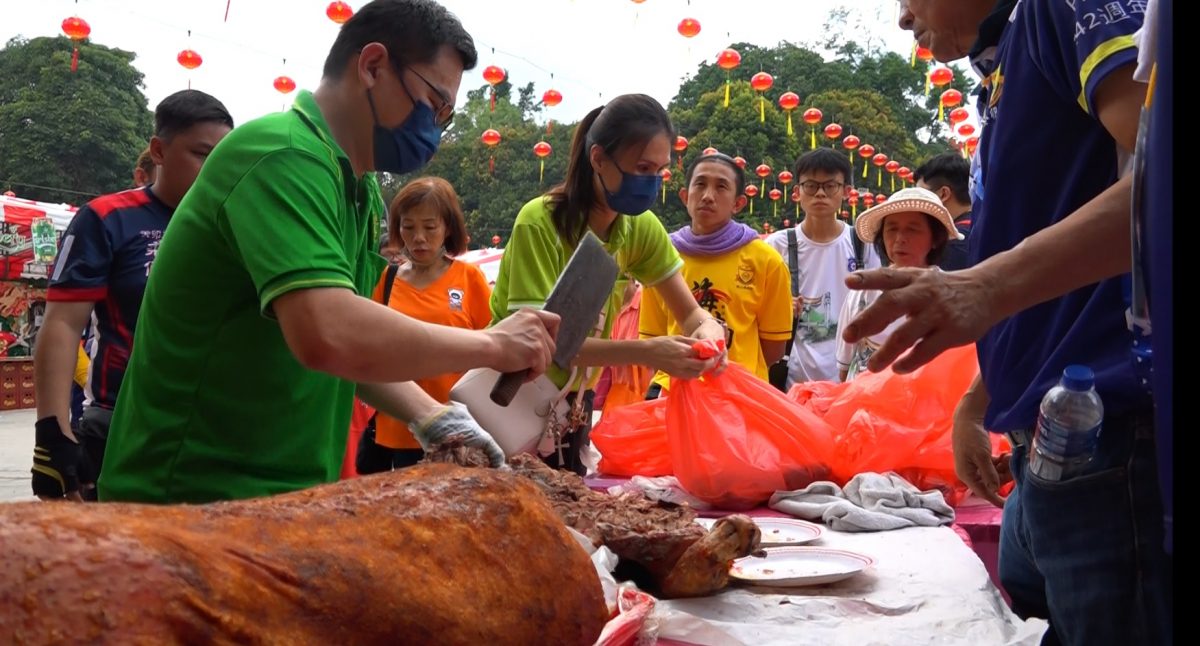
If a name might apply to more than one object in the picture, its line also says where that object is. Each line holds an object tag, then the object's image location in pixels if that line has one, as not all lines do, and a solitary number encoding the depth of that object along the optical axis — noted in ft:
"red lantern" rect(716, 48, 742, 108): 44.09
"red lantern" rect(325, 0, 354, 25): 28.84
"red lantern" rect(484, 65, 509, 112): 41.73
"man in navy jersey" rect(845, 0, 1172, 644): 3.84
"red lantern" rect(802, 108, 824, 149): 55.29
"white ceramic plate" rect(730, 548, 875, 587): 7.00
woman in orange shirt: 13.67
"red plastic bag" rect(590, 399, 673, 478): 11.66
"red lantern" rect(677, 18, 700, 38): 39.88
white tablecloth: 6.08
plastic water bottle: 4.04
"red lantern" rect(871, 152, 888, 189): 77.92
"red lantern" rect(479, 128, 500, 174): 51.61
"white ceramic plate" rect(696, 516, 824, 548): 8.38
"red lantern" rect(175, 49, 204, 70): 35.94
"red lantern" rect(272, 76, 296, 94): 41.06
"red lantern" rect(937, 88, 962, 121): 48.11
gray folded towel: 9.20
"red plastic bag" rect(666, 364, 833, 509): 10.03
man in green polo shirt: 4.67
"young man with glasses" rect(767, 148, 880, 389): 16.99
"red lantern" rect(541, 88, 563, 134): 45.81
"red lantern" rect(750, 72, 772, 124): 46.62
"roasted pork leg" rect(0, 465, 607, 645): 2.77
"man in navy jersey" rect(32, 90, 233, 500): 8.86
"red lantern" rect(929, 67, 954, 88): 46.21
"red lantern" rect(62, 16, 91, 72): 32.58
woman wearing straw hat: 12.53
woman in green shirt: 9.48
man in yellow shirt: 14.73
